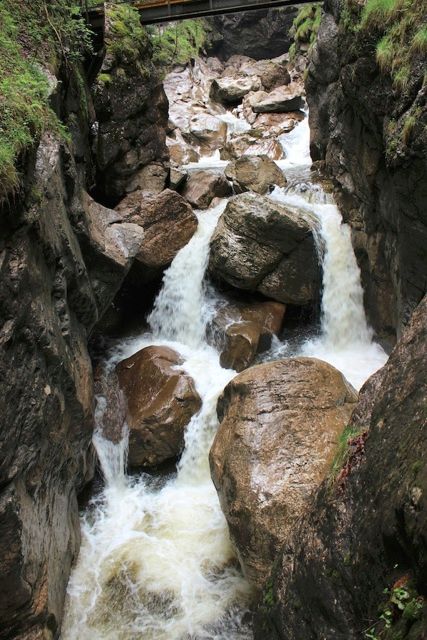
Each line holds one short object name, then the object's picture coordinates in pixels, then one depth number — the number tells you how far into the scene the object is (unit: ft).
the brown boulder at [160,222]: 37.93
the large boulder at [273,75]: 82.38
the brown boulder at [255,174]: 44.32
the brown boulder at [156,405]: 27.71
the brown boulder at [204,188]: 42.93
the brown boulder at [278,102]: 72.02
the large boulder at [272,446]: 18.34
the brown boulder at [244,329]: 32.50
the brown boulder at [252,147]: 59.31
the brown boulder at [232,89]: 81.15
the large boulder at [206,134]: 66.13
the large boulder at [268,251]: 34.53
